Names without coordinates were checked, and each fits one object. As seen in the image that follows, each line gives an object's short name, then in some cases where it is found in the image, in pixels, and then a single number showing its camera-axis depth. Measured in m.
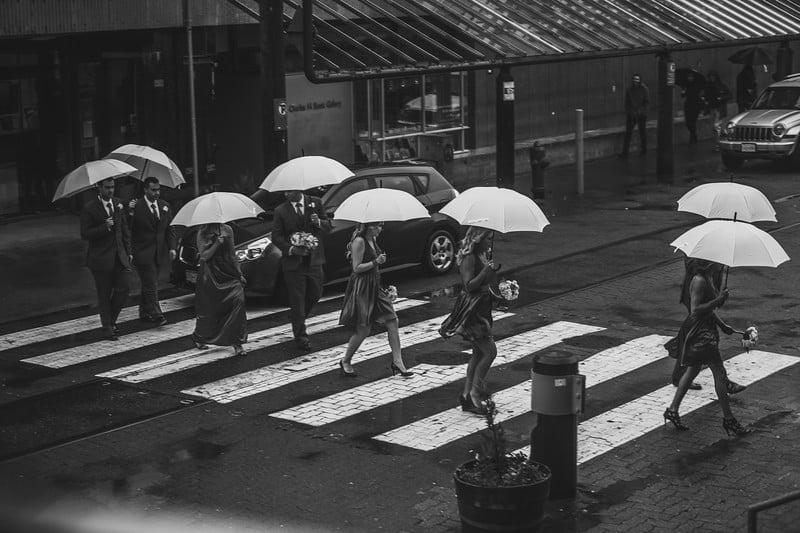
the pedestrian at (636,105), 30.67
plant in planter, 8.39
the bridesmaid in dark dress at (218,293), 13.77
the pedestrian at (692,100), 33.59
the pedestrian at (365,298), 12.83
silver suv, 28.44
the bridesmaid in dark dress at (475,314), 11.66
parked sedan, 16.16
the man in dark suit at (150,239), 15.22
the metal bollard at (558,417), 9.62
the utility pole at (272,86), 18.45
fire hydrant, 24.47
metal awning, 22.45
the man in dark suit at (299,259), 14.07
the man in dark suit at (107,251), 14.67
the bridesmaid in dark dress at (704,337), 11.07
